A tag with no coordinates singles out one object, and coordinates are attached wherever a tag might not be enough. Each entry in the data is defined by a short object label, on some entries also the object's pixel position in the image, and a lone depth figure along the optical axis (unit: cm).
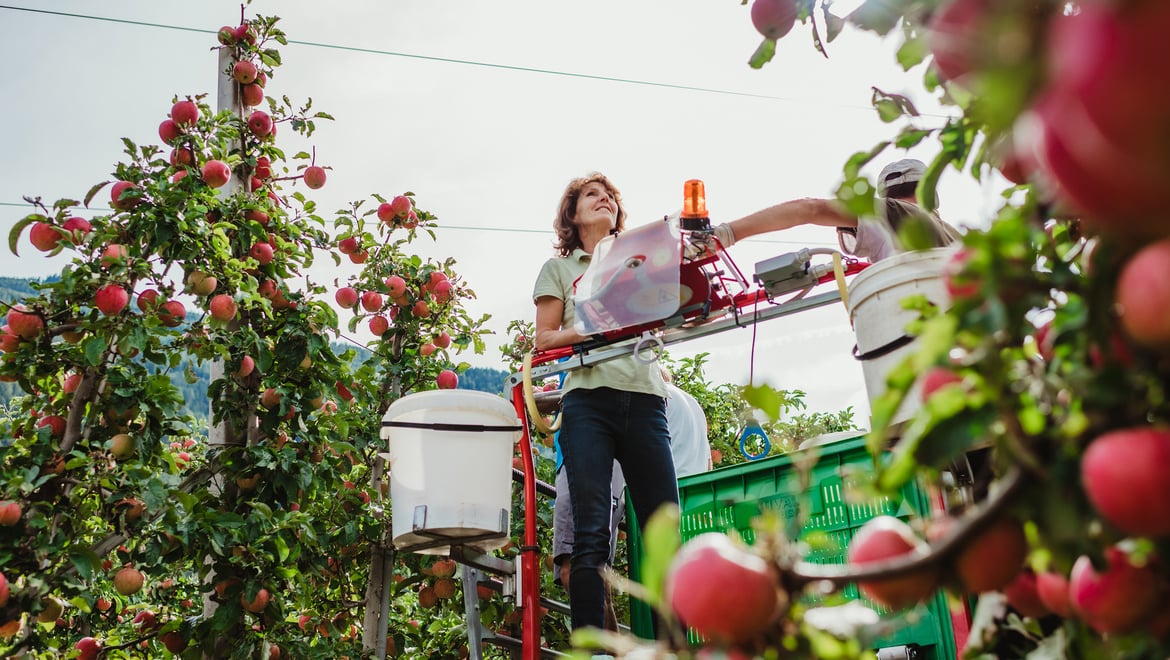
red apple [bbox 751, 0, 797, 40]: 111
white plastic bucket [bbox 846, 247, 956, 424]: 163
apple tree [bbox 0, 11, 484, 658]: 281
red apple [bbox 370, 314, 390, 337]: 499
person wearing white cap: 196
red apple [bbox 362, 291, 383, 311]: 493
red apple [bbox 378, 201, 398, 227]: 505
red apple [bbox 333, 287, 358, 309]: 496
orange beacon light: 235
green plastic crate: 248
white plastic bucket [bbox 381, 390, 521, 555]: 285
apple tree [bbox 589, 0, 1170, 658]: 34
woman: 260
